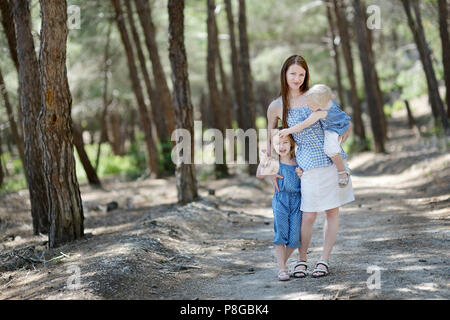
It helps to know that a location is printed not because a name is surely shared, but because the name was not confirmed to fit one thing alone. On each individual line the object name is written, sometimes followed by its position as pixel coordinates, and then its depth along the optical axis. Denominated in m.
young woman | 5.59
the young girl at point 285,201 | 5.77
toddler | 5.52
